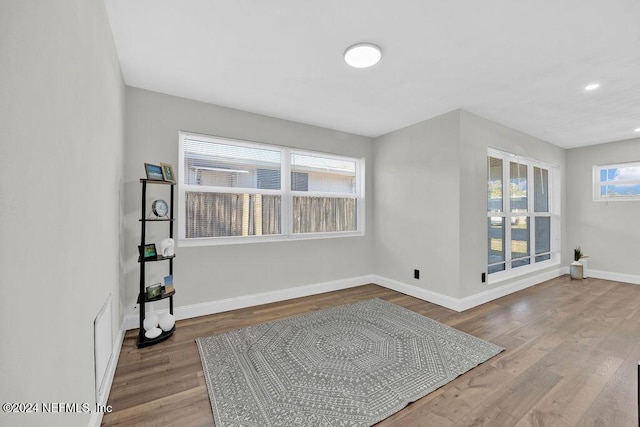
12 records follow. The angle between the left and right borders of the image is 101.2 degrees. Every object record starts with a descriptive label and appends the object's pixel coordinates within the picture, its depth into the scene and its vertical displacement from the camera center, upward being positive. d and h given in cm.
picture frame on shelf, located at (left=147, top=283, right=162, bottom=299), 241 -72
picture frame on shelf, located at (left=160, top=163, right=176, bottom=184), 251 +40
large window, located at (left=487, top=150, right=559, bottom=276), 384 +3
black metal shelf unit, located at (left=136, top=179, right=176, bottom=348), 235 -74
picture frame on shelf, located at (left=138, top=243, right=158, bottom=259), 238 -35
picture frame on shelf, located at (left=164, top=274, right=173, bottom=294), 253 -69
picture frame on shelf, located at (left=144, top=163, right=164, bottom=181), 239 +38
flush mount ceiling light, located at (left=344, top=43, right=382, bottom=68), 202 +128
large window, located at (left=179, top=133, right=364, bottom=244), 309 +30
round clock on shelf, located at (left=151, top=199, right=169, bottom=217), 248 +5
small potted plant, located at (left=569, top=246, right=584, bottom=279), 471 -93
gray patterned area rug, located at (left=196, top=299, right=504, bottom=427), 161 -119
